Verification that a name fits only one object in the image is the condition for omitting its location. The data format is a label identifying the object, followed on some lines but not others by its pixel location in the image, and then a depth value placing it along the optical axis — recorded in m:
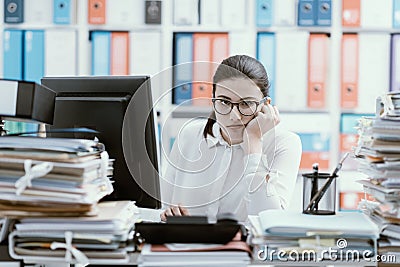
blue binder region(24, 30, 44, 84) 3.44
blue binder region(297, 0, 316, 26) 3.41
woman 1.69
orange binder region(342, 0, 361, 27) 3.42
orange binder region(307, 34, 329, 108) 3.41
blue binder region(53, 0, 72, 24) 3.46
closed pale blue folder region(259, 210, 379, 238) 1.29
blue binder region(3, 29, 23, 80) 3.43
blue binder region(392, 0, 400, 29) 3.40
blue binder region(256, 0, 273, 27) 3.42
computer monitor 1.69
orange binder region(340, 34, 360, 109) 3.41
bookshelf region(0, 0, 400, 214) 3.43
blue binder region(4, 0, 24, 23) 3.47
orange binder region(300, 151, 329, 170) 3.43
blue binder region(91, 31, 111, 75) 3.46
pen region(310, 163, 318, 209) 1.46
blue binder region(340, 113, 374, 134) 3.44
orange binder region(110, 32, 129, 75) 3.44
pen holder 1.46
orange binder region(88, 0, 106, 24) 3.47
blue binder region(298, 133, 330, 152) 3.45
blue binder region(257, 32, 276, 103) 3.42
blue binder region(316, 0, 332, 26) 3.40
